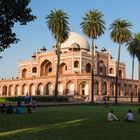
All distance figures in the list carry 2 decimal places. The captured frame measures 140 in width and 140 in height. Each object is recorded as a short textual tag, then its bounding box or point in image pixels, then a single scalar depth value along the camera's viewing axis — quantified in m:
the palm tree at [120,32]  40.71
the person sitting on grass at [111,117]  15.52
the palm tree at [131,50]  48.24
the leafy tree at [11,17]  12.56
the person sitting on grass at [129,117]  15.53
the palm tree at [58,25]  39.02
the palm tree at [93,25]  38.34
